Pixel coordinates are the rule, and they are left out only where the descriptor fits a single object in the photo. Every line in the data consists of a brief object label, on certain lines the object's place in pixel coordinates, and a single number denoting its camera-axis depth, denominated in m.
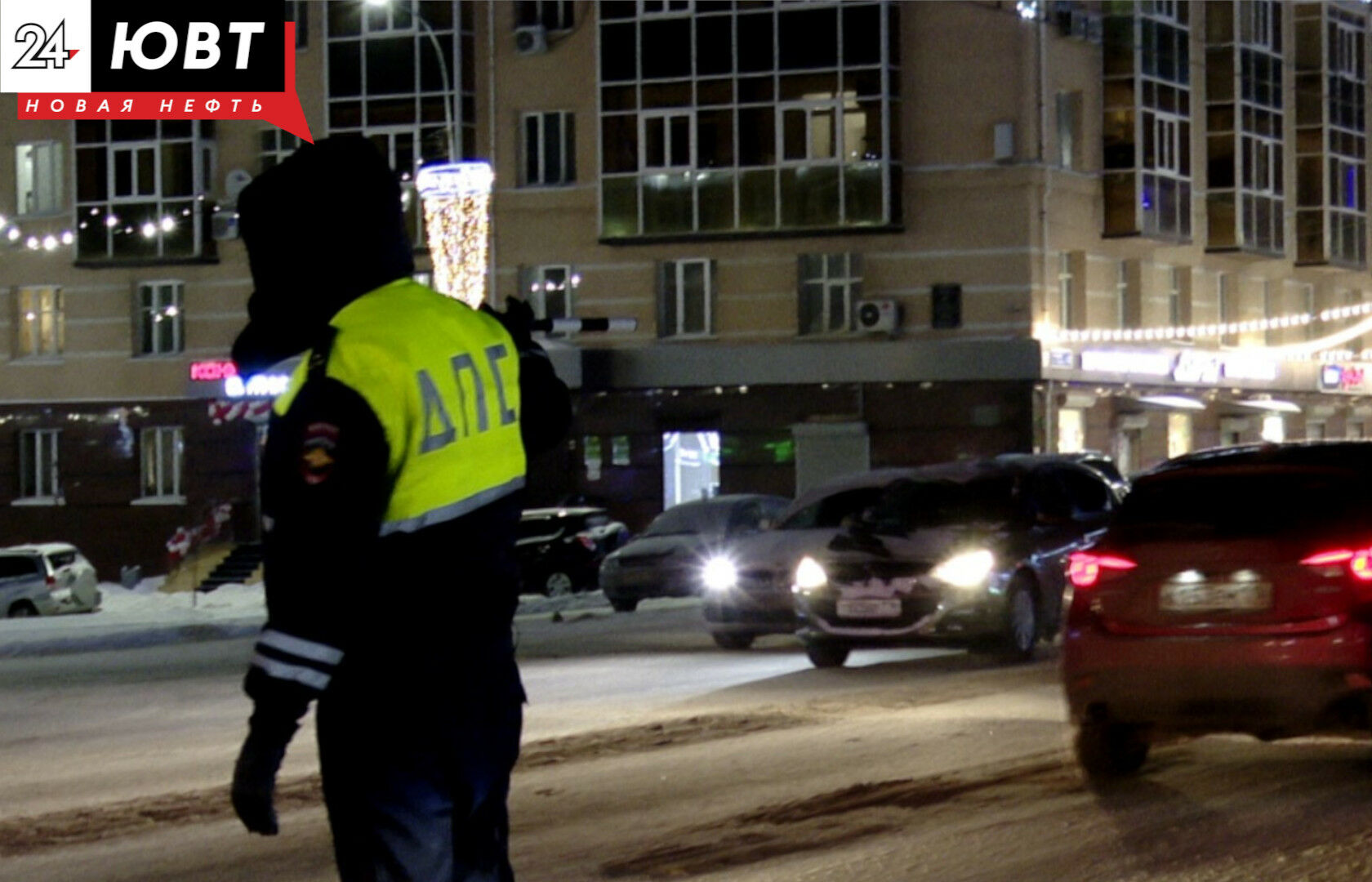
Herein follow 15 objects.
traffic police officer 4.27
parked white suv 36.09
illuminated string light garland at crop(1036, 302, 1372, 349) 43.72
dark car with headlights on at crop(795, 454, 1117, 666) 17.42
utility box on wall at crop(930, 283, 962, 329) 42.66
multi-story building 42.62
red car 9.85
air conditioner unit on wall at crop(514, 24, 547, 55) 44.06
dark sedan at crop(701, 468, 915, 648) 19.17
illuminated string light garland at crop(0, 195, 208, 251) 46.22
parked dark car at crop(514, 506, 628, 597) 35.62
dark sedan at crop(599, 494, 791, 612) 29.61
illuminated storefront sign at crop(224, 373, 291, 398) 39.35
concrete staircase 44.28
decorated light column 33.56
